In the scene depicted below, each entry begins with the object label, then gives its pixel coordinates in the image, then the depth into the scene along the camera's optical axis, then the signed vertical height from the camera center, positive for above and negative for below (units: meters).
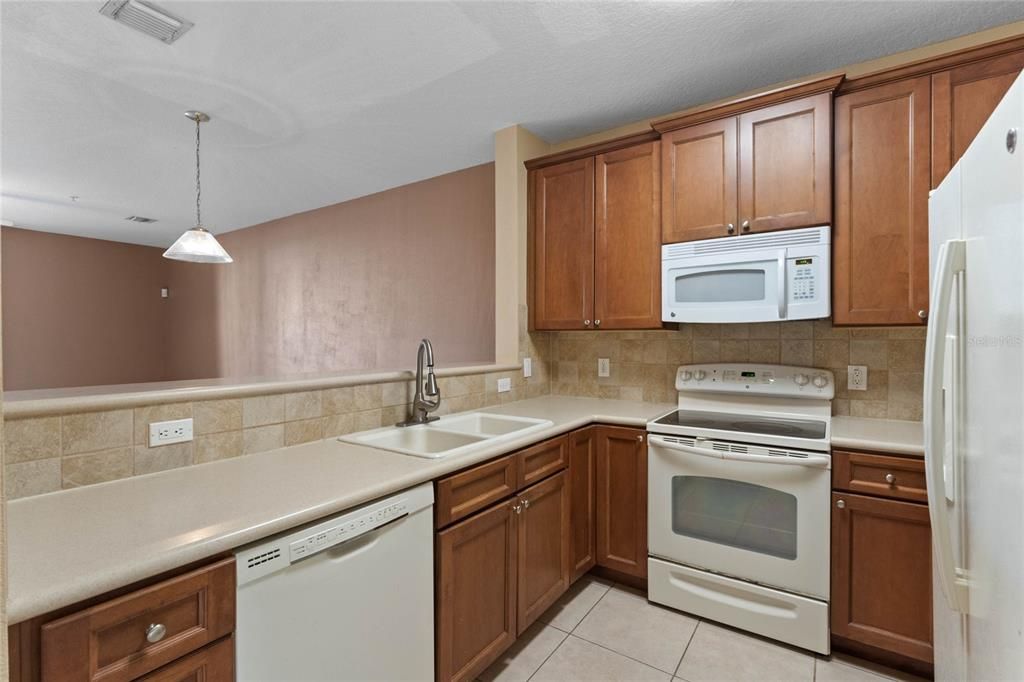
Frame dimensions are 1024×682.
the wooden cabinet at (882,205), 1.93 +0.53
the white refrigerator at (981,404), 0.74 -0.13
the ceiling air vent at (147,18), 1.91 +1.30
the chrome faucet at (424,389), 2.12 -0.23
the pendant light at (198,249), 3.22 +0.60
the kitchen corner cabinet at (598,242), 2.56 +0.53
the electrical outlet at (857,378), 2.28 -0.20
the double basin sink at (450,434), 1.86 -0.41
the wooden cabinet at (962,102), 1.79 +0.88
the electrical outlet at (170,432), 1.44 -0.28
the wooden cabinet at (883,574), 1.76 -0.90
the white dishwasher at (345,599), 1.10 -0.66
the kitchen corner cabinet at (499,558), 1.58 -0.82
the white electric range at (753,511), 1.92 -0.75
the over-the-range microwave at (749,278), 2.09 +0.26
